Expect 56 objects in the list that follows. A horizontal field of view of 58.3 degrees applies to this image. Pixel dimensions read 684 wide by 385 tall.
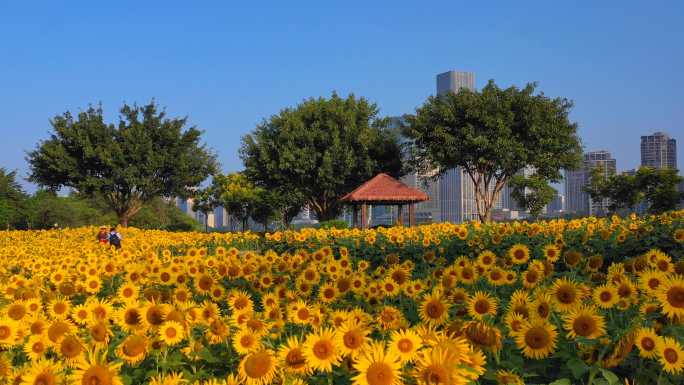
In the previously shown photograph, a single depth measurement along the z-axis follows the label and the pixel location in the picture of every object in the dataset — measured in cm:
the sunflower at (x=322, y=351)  211
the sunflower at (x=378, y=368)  185
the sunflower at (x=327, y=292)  431
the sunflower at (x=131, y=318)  301
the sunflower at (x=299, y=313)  312
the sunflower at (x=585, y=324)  243
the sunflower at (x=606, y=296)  300
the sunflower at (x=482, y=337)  220
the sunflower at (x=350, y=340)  216
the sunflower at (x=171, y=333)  270
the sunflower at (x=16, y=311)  334
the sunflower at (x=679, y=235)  669
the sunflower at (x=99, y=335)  272
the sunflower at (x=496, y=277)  429
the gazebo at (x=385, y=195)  2909
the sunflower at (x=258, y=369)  210
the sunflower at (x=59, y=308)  364
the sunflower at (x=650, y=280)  292
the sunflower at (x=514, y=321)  251
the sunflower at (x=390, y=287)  420
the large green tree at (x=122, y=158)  3416
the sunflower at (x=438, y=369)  177
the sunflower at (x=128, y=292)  383
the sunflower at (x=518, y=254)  572
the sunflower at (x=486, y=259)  504
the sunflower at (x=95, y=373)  209
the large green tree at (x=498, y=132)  3297
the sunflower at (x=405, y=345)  194
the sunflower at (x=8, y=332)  300
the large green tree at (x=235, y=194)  5859
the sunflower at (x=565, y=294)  292
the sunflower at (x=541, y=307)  256
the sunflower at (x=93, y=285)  506
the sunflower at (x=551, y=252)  594
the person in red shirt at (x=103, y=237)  1695
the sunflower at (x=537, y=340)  238
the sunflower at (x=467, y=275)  414
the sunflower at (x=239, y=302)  352
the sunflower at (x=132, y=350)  256
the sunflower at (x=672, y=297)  251
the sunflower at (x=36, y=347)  281
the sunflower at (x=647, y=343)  214
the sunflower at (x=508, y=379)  207
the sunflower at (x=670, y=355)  211
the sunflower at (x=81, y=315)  338
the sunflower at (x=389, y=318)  290
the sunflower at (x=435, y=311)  291
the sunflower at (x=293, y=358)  212
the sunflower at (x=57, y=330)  288
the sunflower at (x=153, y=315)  295
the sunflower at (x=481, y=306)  309
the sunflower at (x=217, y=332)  277
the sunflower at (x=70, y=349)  243
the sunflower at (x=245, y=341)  251
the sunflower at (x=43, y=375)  212
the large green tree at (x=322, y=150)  3744
